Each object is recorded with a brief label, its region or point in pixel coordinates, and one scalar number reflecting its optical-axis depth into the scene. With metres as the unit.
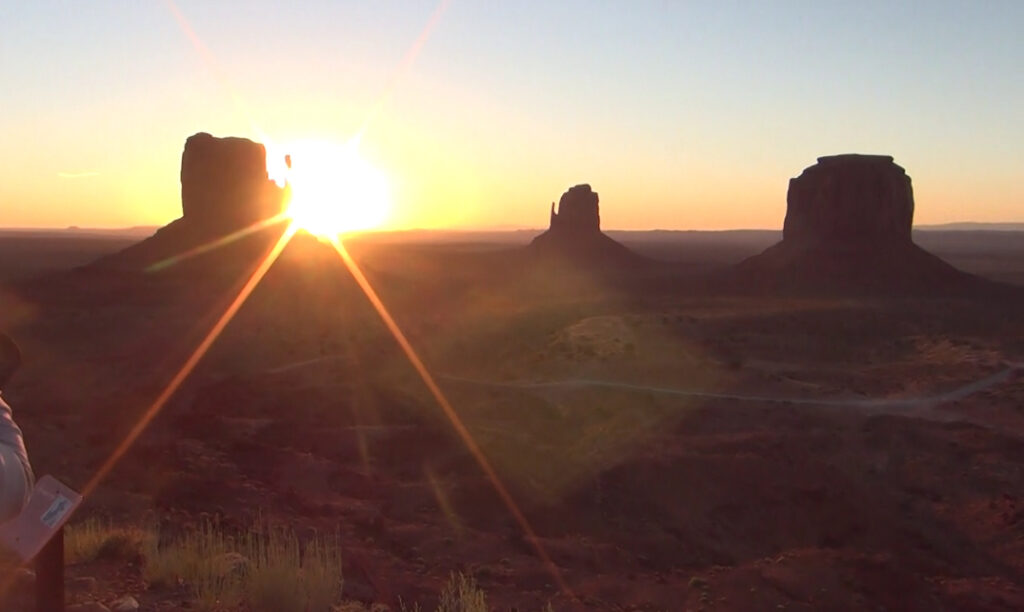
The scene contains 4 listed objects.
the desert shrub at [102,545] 8.38
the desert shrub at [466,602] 7.38
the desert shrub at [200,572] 6.85
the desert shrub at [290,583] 6.88
